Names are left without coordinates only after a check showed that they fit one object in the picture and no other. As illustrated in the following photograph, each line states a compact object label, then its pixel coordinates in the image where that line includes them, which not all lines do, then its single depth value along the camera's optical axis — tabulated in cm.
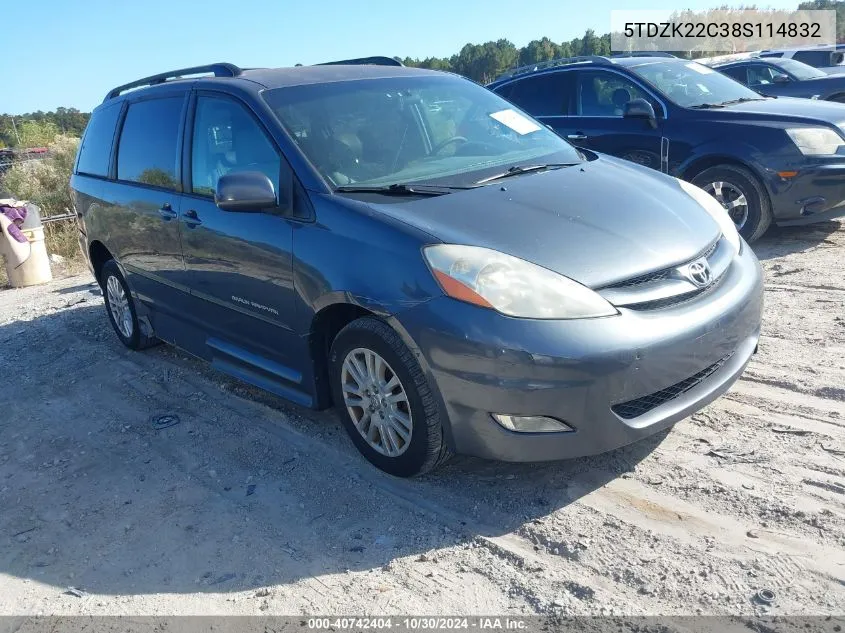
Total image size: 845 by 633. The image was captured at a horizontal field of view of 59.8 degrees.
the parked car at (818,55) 1652
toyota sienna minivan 294
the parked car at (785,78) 1247
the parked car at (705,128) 657
